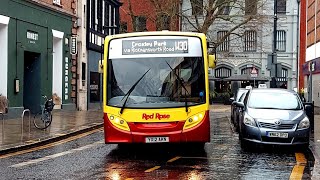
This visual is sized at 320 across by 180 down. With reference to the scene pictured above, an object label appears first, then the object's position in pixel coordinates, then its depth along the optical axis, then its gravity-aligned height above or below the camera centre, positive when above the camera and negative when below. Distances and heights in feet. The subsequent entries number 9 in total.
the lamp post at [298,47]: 168.77 +13.15
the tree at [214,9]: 124.82 +19.13
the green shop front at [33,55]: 74.79 +5.42
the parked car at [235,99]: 70.88 -1.19
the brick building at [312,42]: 118.42 +10.97
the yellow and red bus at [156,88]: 40.63 +0.19
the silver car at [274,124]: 43.73 -2.64
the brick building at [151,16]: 123.54 +19.51
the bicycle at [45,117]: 62.95 -3.08
